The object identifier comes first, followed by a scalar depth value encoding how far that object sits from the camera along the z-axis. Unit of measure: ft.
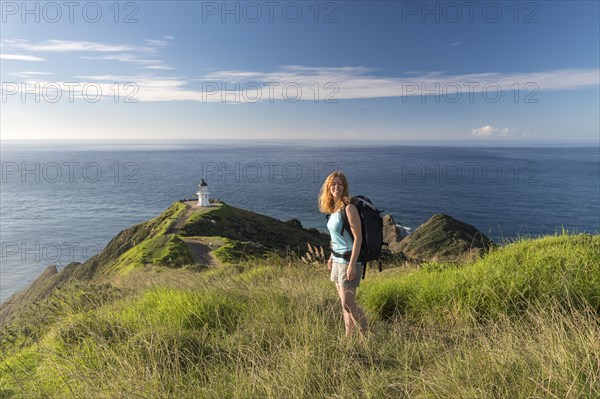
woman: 15.66
